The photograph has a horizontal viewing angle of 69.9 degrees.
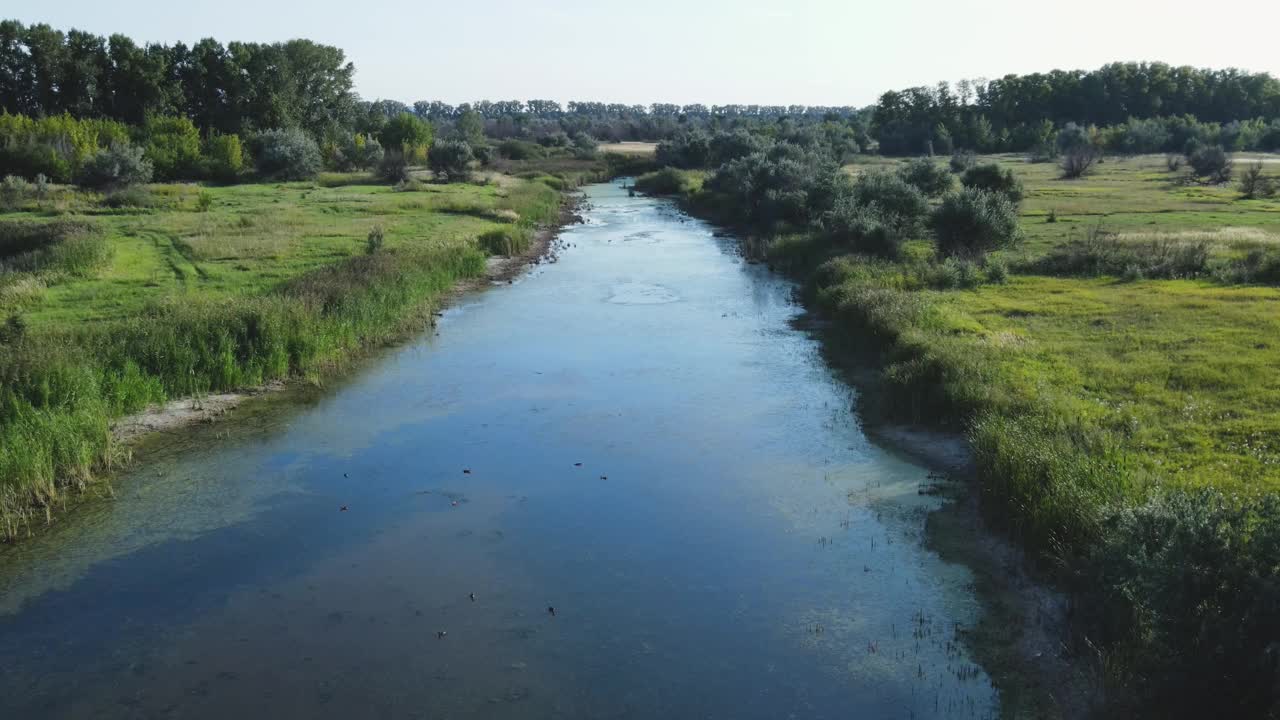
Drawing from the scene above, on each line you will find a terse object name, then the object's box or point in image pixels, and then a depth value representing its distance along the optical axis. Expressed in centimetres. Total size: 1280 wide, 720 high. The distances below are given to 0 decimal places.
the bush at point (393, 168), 8506
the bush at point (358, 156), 9694
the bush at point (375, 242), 4071
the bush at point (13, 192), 5212
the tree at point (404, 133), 11235
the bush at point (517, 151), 12262
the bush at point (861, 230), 4119
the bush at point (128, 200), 5628
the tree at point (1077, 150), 8575
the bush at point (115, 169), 6391
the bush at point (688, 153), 10175
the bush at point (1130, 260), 3438
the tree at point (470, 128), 13560
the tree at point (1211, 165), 7638
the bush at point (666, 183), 8919
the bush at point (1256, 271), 3234
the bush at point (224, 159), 8231
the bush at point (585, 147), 12456
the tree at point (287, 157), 8444
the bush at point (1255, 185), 6197
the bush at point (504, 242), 4912
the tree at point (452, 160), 8769
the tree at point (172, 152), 7894
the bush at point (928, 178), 5322
